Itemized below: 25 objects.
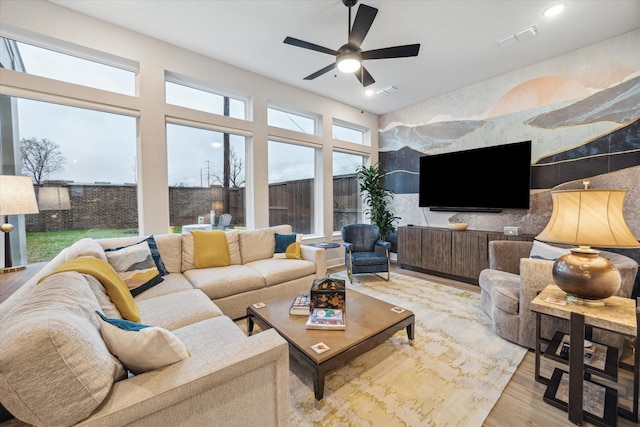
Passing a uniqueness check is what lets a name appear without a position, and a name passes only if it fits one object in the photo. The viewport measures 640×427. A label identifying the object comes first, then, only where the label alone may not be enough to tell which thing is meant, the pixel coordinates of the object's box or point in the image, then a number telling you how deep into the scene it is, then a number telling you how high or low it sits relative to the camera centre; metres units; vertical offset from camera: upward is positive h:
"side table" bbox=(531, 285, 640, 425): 1.42 -0.76
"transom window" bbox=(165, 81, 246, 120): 3.46 +1.48
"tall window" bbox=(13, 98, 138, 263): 2.64 +0.37
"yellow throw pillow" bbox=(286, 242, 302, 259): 3.51 -0.63
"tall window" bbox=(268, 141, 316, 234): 4.40 +0.34
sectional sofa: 0.74 -0.60
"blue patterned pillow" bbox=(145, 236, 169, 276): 2.65 -0.51
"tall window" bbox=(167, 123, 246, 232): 3.47 +0.42
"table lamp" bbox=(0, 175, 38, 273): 1.81 +0.06
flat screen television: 3.75 +0.40
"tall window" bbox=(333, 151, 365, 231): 5.34 +0.29
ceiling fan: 2.32 +1.45
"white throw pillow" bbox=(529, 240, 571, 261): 2.50 -0.48
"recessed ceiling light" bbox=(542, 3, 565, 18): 2.54 +1.93
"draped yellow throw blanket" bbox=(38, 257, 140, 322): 1.56 -0.49
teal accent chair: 4.05 -0.79
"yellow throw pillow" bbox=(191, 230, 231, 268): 3.04 -0.53
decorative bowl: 4.20 -0.36
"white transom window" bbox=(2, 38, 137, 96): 2.57 +1.48
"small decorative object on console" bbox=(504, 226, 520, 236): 3.62 -0.39
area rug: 1.57 -1.26
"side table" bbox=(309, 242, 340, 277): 4.12 -0.66
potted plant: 5.09 +0.06
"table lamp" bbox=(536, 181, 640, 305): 1.47 -0.19
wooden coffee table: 1.60 -0.92
